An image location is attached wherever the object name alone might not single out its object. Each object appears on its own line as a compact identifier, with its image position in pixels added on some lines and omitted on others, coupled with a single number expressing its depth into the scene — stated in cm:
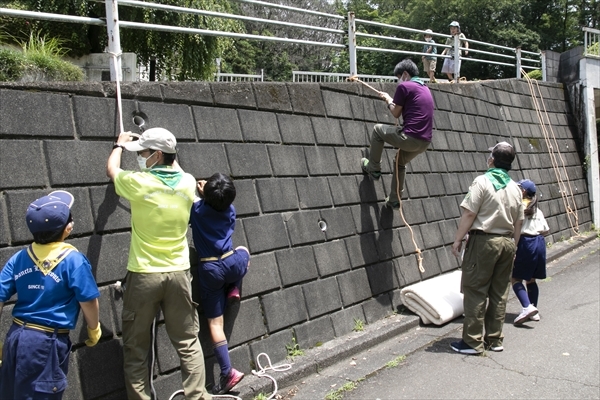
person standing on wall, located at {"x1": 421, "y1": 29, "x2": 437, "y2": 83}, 1134
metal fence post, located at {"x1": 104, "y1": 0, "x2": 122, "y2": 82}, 476
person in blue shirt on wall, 443
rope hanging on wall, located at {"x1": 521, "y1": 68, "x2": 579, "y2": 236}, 1279
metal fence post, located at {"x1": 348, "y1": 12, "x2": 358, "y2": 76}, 804
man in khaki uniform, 581
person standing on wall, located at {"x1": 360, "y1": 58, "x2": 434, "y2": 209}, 641
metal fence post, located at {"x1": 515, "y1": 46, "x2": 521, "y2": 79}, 1352
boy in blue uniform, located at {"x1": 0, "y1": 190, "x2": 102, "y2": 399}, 314
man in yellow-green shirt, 388
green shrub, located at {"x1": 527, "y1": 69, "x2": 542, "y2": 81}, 1710
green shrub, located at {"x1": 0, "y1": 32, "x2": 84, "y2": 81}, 542
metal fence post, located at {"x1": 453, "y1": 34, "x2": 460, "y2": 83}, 1116
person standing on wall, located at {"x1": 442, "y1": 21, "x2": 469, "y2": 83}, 1146
